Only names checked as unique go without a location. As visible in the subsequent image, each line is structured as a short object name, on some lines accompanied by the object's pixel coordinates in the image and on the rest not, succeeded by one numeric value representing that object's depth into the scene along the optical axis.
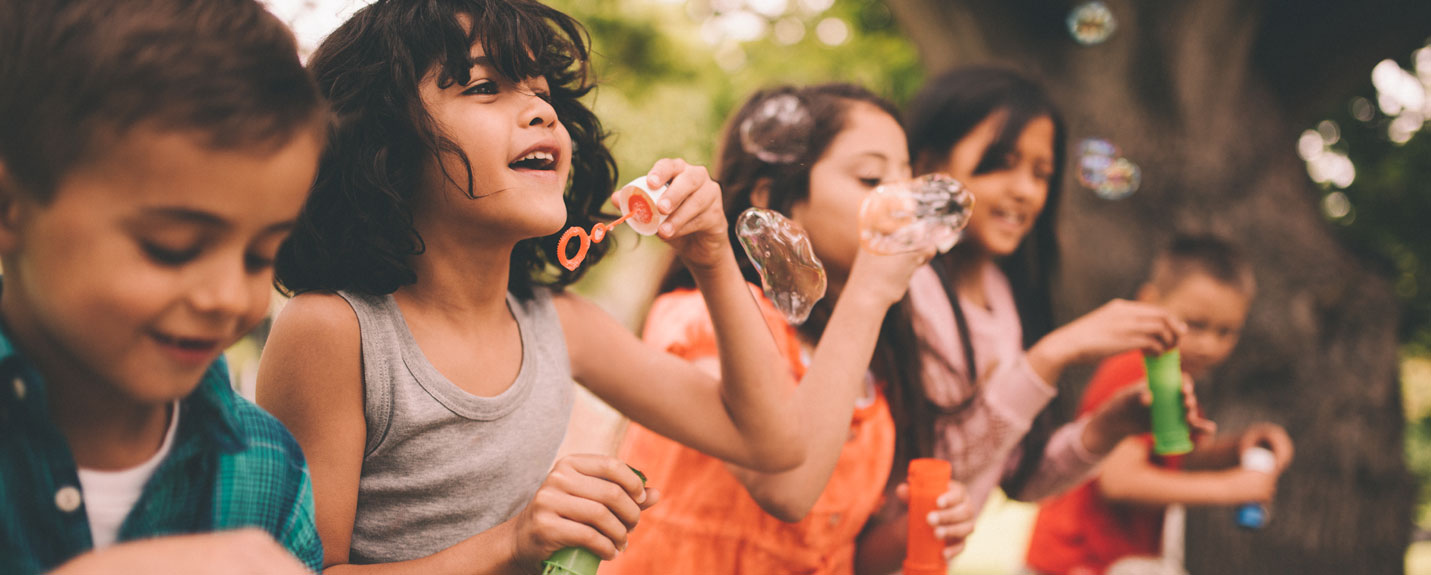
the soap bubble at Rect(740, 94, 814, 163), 1.98
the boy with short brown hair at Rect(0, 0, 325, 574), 0.82
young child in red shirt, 2.75
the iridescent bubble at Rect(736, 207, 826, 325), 1.79
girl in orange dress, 1.68
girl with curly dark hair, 1.21
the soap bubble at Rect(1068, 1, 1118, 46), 3.96
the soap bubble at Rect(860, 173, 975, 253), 1.78
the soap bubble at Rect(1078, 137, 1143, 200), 3.11
